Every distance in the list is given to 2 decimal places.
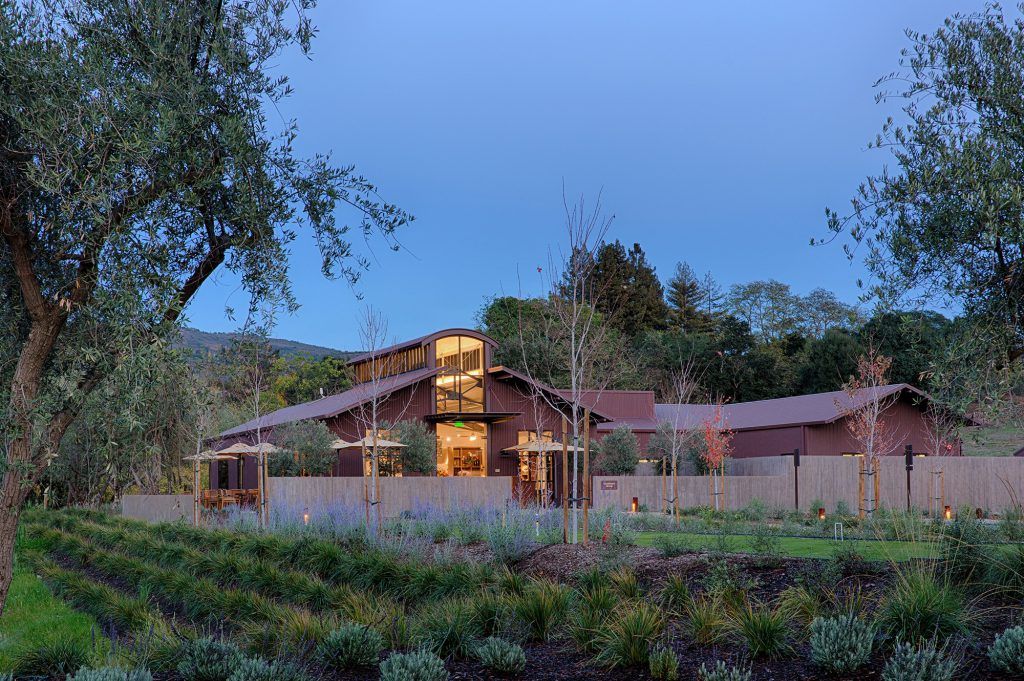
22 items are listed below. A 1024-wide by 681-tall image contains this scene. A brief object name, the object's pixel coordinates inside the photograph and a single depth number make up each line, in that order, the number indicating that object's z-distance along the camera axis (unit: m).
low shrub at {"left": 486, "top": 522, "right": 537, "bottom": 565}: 12.76
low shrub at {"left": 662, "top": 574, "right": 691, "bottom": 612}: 8.67
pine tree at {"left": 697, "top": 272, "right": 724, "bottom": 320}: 71.25
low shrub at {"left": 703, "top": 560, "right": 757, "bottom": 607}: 8.18
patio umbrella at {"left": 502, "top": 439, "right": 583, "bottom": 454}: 29.67
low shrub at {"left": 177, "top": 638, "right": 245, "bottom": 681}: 6.25
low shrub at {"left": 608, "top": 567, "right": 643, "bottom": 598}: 9.20
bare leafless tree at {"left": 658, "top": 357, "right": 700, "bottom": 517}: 32.71
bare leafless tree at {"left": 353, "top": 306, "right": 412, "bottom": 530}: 21.25
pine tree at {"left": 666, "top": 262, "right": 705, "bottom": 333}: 69.19
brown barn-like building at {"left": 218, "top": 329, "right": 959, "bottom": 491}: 34.50
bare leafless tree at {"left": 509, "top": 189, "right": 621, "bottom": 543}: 13.76
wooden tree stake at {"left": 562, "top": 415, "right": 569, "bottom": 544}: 13.02
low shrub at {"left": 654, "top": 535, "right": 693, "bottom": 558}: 11.25
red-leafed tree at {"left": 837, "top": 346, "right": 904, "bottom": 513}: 23.77
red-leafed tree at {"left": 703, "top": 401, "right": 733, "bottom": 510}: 27.61
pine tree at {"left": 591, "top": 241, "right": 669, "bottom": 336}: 64.38
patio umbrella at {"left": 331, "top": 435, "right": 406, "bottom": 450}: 26.43
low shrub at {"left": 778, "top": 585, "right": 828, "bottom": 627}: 7.52
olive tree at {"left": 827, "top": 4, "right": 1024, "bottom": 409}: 8.26
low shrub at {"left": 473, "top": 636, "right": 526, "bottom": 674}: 6.68
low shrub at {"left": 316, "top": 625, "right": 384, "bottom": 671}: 6.86
